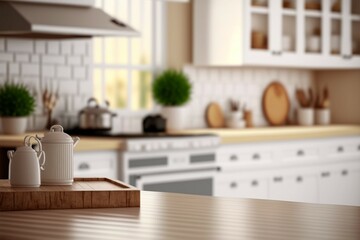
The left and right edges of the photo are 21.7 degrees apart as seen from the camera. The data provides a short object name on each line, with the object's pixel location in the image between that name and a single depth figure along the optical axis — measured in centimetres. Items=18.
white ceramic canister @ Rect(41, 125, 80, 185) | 313
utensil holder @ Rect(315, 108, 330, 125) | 882
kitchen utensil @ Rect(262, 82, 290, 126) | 853
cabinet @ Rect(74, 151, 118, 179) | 574
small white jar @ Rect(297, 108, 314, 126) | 863
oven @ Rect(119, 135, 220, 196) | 604
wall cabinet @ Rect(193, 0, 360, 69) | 758
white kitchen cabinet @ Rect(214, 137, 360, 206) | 692
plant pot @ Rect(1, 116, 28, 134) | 615
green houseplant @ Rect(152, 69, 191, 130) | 735
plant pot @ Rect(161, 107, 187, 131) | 742
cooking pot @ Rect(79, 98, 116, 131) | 658
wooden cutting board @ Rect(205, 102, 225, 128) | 796
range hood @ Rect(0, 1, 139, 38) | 581
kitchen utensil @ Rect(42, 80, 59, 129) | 664
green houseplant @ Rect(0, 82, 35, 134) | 616
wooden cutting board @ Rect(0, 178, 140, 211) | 289
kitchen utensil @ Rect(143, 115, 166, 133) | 689
